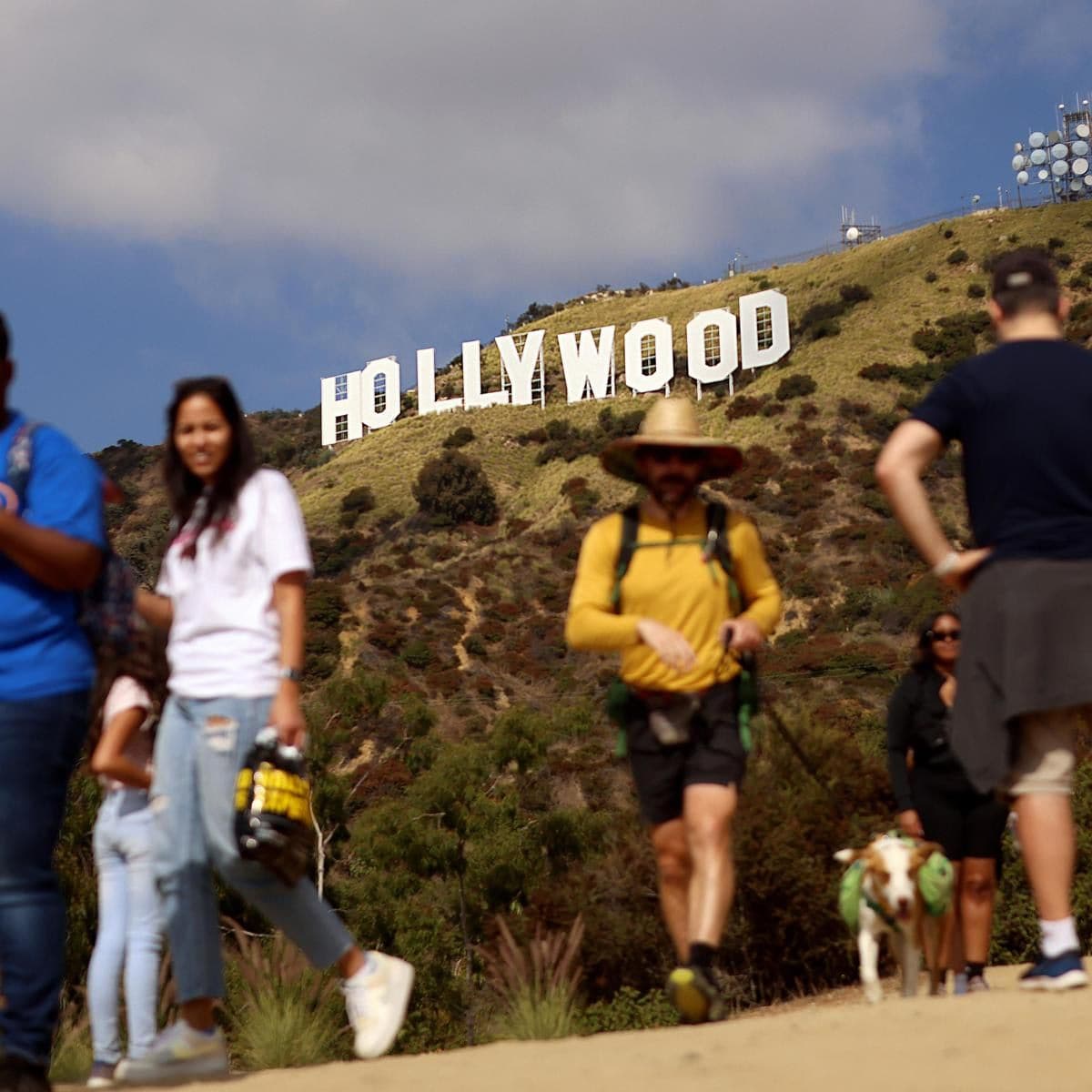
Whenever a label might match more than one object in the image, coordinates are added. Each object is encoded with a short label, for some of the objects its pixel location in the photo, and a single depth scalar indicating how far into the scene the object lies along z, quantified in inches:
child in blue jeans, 231.0
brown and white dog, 322.7
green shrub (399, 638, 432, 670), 2256.4
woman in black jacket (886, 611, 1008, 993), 322.7
